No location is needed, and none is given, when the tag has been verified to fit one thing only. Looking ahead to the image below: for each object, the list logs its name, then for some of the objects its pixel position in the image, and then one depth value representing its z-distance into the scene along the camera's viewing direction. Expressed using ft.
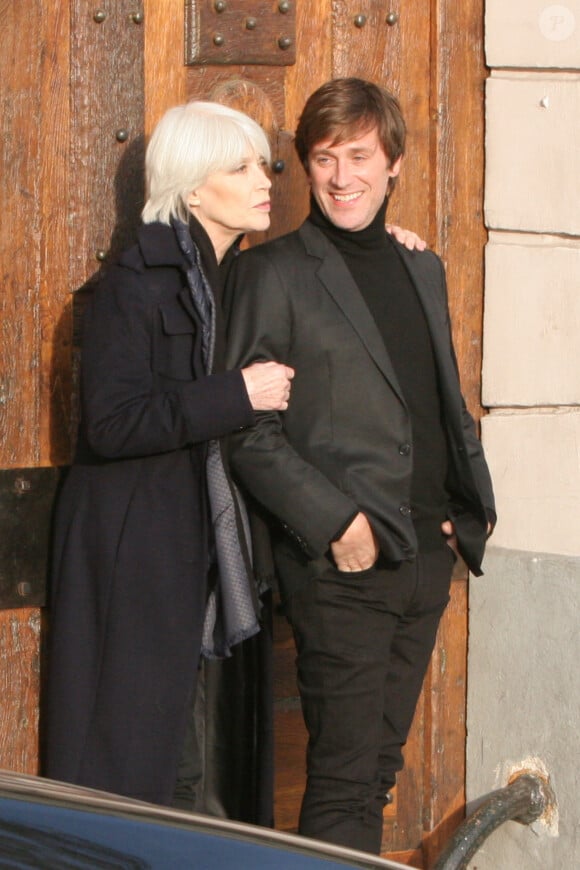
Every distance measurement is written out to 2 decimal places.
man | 21.75
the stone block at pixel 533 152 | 26.23
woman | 21.21
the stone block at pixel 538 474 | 26.63
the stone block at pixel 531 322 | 26.43
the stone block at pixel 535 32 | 26.11
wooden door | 23.80
